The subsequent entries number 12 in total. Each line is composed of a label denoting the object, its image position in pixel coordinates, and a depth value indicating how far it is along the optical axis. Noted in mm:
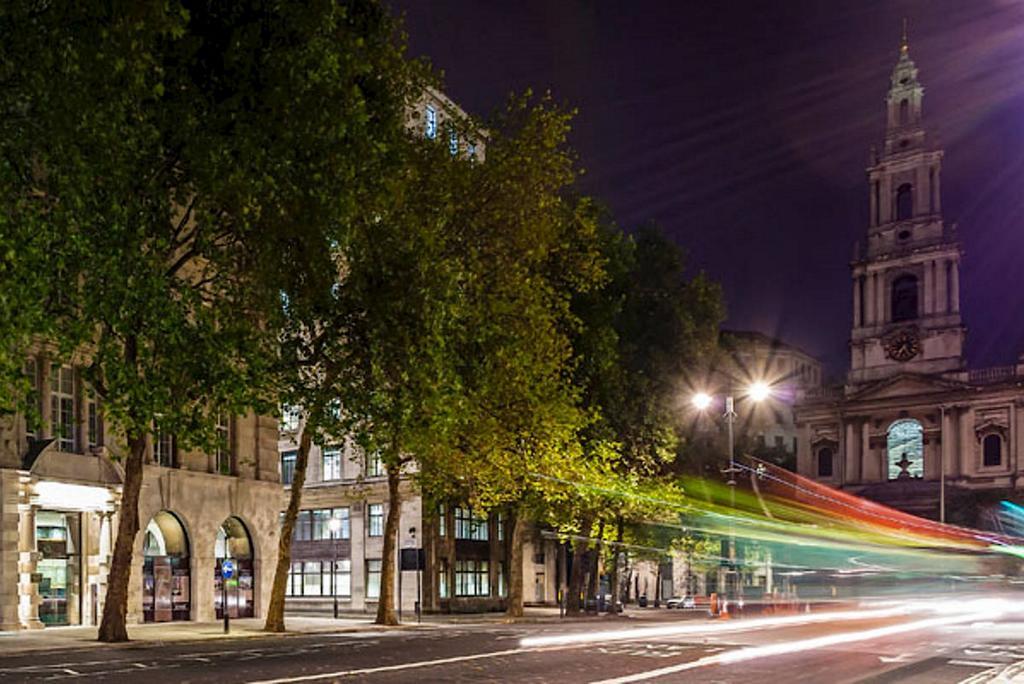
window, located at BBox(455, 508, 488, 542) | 64562
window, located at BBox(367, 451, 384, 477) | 62697
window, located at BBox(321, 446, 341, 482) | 66438
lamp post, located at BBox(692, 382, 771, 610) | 43156
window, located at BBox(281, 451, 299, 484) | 68188
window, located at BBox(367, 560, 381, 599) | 63844
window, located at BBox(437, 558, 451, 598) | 62228
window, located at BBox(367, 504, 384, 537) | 64062
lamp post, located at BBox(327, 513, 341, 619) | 55841
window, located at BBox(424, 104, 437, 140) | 72062
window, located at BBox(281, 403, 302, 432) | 65181
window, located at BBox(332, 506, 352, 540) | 65312
